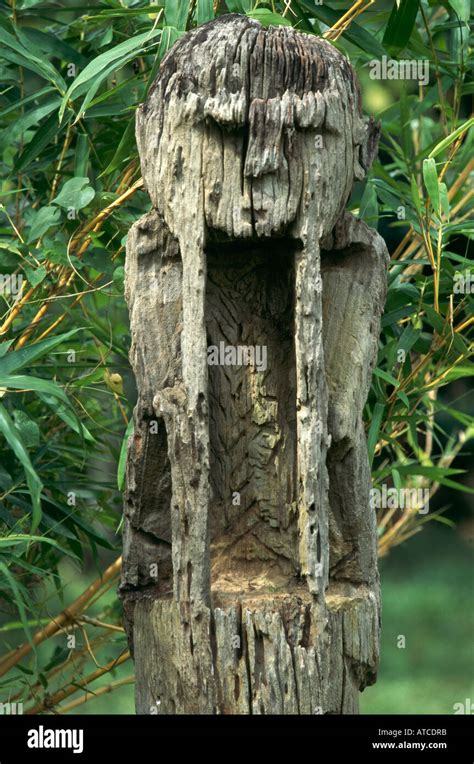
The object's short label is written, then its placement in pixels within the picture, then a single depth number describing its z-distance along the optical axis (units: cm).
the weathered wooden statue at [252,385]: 306
